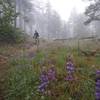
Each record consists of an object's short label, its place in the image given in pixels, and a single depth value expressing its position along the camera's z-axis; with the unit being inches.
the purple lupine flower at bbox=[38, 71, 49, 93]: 82.3
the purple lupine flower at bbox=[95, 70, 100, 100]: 56.0
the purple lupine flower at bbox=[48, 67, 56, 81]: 86.9
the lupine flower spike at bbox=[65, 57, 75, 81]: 86.9
